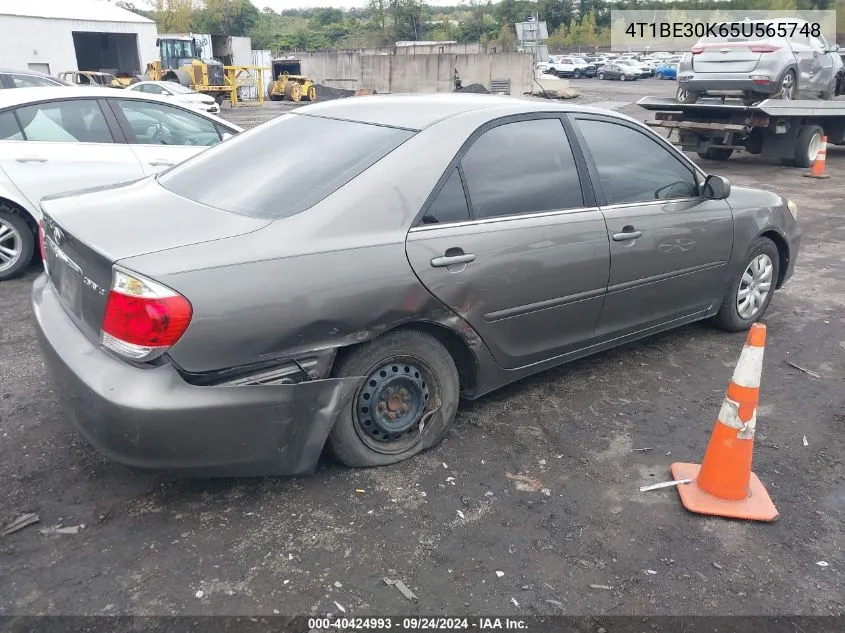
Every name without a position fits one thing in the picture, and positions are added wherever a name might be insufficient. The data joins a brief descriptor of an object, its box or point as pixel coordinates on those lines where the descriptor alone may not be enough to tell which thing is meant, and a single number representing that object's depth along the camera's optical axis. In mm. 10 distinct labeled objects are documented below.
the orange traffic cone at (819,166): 11648
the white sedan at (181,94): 21172
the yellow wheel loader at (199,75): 30734
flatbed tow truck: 11344
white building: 31688
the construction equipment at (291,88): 33938
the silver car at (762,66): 11398
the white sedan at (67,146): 5586
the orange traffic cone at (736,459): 2953
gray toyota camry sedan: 2578
